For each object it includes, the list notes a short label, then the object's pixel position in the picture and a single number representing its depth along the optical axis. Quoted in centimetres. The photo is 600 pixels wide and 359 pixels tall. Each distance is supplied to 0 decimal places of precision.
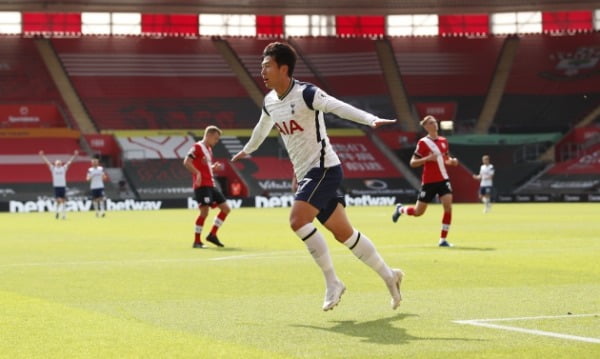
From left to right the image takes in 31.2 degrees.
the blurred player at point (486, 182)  4412
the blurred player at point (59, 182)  4226
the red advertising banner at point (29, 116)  6328
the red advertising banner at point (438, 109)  6812
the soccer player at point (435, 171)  2050
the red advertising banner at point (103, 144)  6228
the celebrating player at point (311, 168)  1041
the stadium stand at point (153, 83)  6575
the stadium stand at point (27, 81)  6388
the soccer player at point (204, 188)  2162
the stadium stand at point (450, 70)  6888
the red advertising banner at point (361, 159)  6312
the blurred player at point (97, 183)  4381
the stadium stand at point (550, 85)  6712
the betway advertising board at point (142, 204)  5366
